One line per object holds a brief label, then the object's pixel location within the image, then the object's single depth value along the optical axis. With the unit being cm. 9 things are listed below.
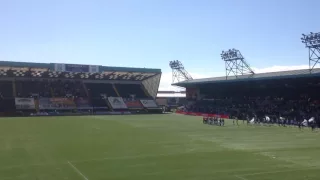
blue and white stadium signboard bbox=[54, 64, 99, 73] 6459
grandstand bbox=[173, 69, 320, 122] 4600
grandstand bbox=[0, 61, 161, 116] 6425
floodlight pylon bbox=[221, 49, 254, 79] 5894
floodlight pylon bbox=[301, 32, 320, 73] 4157
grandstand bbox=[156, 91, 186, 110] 10020
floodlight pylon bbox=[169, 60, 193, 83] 8186
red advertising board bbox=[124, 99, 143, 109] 7325
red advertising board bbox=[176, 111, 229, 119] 5388
